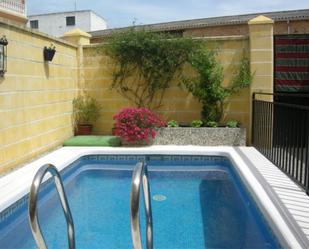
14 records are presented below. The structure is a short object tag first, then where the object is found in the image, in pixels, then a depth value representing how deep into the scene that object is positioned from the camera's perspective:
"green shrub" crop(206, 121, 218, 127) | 6.12
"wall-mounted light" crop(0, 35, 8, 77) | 4.16
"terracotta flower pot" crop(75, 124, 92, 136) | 6.71
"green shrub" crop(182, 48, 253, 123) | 6.09
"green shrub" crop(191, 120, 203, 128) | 6.15
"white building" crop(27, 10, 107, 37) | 28.76
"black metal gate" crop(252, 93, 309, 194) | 3.71
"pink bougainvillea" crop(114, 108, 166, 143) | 5.87
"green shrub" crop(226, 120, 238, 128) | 6.05
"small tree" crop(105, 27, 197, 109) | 6.21
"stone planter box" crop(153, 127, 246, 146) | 5.99
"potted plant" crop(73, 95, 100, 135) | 6.72
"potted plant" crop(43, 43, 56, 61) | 5.36
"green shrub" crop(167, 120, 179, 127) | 6.22
